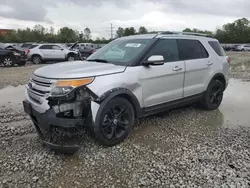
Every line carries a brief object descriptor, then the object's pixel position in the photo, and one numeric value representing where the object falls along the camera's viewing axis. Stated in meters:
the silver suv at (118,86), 2.66
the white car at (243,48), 38.76
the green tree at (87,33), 70.44
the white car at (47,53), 14.56
